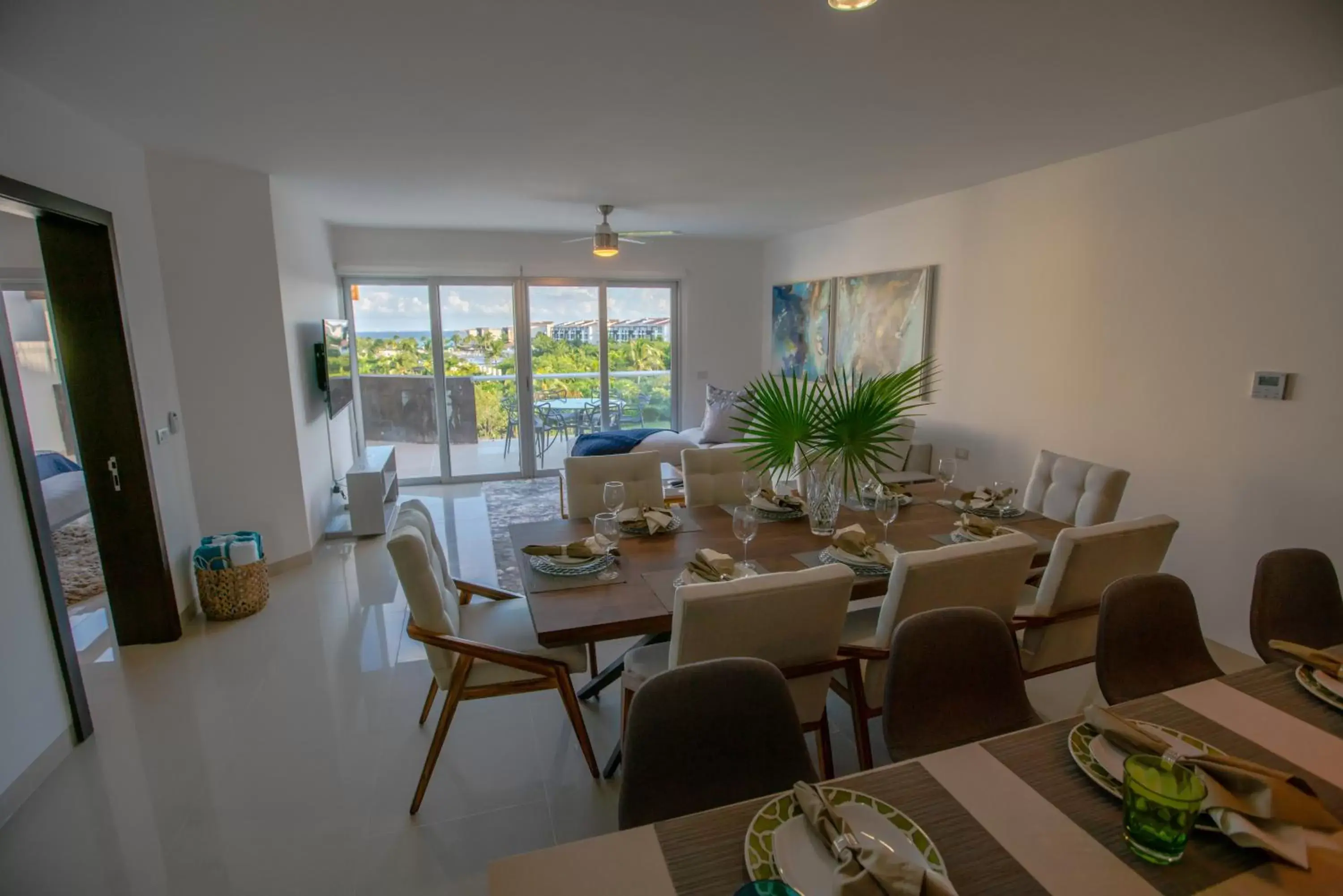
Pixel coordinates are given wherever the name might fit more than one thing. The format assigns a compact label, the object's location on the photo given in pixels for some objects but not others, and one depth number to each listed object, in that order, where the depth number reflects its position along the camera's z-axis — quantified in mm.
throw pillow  6133
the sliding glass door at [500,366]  6109
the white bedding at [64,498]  4381
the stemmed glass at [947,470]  2823
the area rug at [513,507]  4273
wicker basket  3354
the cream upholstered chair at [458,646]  1999
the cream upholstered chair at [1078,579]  2057
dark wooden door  2818
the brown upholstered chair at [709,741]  1270
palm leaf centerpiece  2791
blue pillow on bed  4965
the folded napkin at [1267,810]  927
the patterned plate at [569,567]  2164
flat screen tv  4520
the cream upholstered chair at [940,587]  1842
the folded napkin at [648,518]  2580
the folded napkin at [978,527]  2414
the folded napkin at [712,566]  2037
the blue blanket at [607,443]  5711
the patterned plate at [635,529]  2598
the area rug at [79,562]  3898
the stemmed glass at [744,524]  2197
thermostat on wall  2605
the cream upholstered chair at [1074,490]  2732
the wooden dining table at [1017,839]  900
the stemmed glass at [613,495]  2396
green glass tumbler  912
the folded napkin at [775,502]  2869
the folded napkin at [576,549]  2236
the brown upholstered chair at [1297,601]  1871
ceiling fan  4594
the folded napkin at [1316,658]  1361
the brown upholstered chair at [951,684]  1519
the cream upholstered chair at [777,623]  1624
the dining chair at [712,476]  3221
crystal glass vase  2596
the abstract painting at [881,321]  4602
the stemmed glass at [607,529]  2287
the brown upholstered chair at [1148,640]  1668
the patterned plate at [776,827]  917
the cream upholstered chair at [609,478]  2951
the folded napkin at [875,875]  819
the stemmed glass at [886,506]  2338
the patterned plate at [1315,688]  1296
